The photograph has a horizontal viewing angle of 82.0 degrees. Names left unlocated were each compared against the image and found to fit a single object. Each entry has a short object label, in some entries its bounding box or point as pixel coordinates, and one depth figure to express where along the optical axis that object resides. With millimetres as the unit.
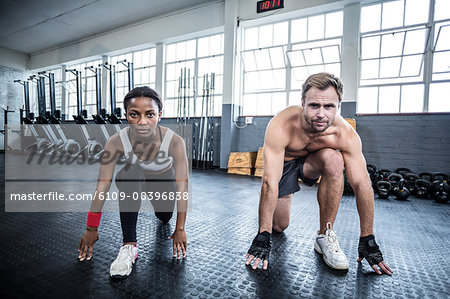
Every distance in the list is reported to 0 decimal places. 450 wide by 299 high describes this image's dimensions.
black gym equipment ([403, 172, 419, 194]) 3295
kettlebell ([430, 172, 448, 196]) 2989
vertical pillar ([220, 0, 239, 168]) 5445
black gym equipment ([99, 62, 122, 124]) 5438
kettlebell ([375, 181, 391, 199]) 3020
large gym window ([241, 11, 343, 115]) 4766
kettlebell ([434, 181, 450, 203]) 2896
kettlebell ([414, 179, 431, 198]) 3155
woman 1172
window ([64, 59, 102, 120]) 8870
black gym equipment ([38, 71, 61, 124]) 6707
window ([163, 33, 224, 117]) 6168
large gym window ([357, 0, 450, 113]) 3947
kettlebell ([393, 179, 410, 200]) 2977
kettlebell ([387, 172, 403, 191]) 3254
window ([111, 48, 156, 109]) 7305
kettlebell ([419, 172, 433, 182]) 3402
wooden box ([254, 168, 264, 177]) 4746
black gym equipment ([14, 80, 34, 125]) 7668
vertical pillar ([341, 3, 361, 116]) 4418
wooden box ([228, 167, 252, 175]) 4969
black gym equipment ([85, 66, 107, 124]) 5647
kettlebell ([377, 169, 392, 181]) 3328
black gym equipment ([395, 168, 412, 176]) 3822
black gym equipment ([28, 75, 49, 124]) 6980
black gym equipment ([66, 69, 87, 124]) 6234
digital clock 5012
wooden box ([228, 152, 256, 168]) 4973
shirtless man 1247
